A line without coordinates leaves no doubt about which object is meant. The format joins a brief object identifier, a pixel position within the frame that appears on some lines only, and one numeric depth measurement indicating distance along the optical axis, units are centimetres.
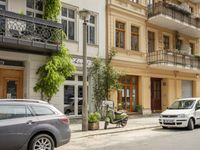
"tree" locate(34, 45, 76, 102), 1196
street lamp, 1055
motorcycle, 1119
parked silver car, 594
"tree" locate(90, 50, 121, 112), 1420
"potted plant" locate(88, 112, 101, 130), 1084
